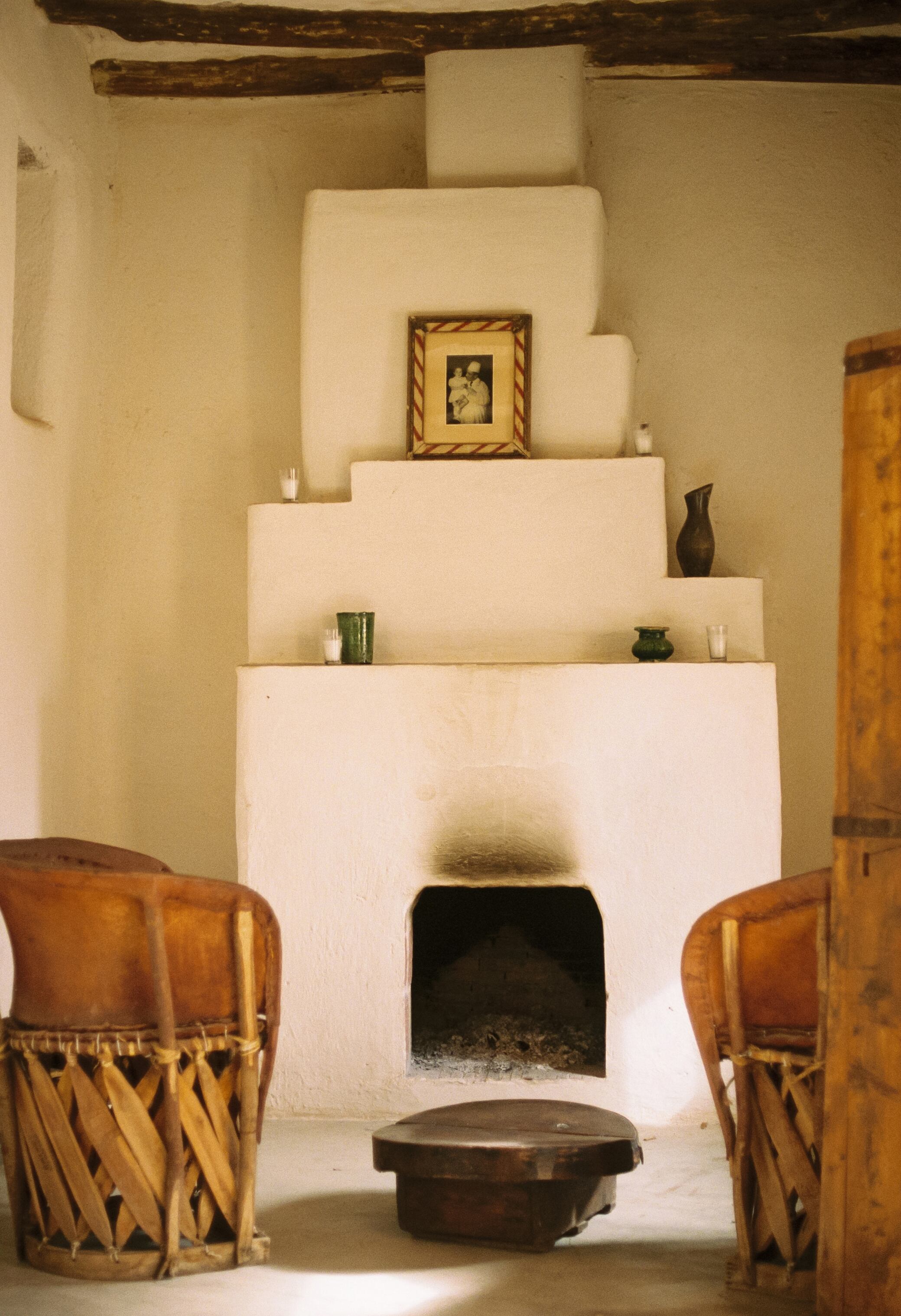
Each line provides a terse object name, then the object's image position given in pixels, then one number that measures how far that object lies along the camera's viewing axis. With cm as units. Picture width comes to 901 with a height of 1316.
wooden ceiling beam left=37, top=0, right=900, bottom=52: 426
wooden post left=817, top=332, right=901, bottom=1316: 219
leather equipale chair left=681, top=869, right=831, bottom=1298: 236
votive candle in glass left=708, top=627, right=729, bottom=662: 397
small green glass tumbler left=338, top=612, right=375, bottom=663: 403
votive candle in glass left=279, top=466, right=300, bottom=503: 423
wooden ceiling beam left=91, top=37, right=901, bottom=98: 451
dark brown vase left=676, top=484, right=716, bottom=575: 419
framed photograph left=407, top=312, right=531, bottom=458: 420
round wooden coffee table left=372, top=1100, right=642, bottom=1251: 265
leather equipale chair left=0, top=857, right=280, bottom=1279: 248
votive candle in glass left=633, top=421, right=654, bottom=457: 423
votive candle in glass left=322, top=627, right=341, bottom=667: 402
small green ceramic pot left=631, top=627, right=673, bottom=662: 395
